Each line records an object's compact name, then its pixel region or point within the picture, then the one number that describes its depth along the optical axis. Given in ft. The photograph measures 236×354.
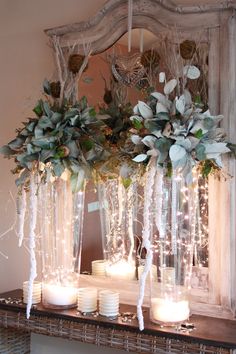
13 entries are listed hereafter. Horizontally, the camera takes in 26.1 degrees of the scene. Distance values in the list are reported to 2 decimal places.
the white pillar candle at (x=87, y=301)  6.90
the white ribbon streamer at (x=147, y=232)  6.11
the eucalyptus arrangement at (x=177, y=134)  5.92
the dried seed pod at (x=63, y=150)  6.64
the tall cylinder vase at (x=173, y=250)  6.41
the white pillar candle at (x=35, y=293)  7.32
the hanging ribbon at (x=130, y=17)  7.25
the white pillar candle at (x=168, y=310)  6.37
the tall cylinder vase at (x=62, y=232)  7.25
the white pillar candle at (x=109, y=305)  6.68
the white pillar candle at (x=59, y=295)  7.12
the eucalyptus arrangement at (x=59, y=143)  6.64
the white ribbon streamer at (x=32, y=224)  6.82
